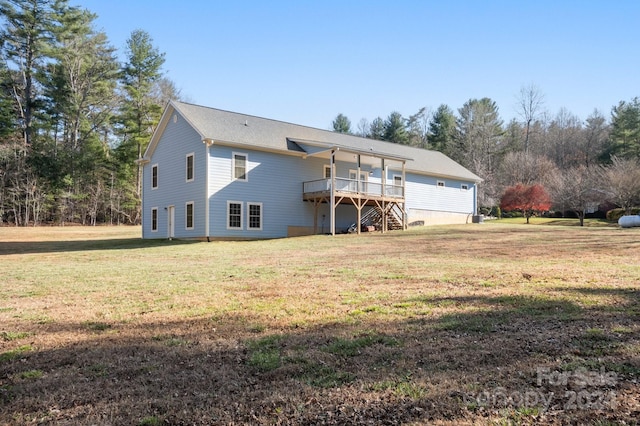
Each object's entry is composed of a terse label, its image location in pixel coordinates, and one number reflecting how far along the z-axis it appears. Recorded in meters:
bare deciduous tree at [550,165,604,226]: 34.18
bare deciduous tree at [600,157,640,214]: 32.66
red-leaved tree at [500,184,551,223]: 34.94
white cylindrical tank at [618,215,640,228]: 24.06
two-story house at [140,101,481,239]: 22.42
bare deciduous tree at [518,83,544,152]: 52.62
